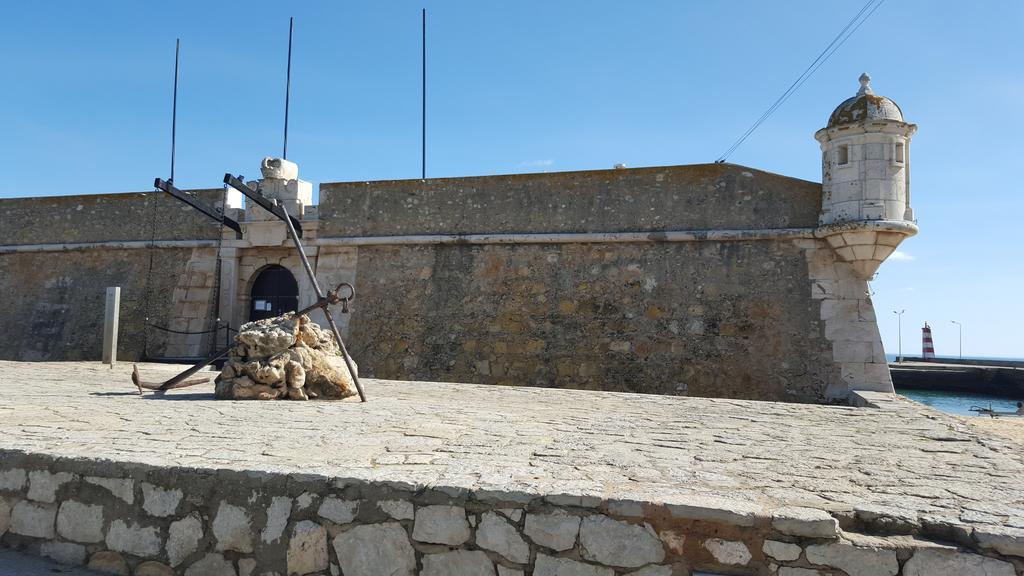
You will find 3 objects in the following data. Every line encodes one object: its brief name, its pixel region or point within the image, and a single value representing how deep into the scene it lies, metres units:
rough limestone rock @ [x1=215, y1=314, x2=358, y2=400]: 5.70
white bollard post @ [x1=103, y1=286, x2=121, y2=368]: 9.70
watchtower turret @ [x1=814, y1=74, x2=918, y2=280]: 8.49
